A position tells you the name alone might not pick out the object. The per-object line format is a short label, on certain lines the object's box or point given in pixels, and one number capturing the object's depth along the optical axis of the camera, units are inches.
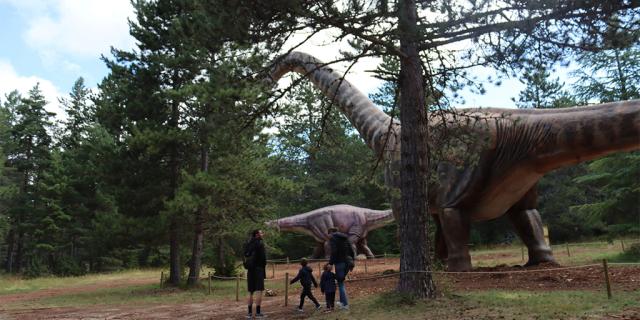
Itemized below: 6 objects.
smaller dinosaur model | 961.5
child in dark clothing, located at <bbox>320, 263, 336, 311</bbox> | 305.1
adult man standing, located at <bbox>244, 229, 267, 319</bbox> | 307.3
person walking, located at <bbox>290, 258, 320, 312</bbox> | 315.9
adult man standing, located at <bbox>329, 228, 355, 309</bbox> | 301.9
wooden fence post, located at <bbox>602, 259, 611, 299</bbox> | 258.7
